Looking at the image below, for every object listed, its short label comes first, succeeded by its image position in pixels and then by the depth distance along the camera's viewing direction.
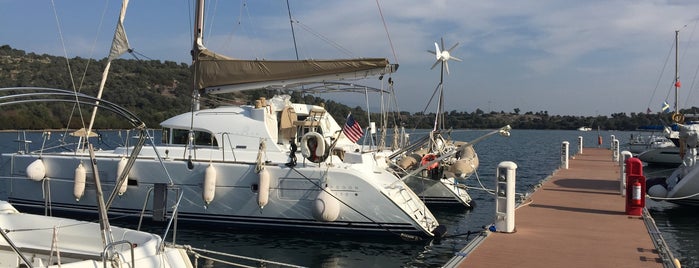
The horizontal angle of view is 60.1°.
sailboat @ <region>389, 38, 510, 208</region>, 13.92
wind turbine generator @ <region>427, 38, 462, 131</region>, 14.93
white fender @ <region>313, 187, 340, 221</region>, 11.09
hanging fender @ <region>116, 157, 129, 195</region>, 12.09
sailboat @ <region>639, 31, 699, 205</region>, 14.65
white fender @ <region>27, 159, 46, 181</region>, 13.08
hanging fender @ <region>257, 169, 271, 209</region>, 11.44
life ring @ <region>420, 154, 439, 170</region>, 13.53
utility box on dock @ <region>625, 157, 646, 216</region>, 11.99
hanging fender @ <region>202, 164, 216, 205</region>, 11.62
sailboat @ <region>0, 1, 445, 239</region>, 11.33
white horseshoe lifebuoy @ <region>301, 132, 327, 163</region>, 11.47
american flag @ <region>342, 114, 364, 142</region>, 12.43
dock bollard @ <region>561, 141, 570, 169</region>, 23.59
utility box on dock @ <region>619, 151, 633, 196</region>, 15.20
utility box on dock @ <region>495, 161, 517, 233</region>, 9.93
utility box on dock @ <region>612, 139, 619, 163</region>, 27.55
